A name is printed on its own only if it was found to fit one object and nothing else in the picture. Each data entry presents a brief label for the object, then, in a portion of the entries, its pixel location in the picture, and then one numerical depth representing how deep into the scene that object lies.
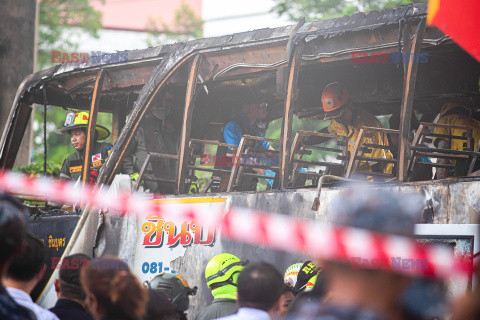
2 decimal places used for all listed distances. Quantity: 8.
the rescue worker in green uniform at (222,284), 9.65
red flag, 8.33
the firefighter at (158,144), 18.26
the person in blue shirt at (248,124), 18.38
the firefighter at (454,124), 14.16
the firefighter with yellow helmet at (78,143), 18.70
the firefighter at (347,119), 15.80
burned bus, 11.81
